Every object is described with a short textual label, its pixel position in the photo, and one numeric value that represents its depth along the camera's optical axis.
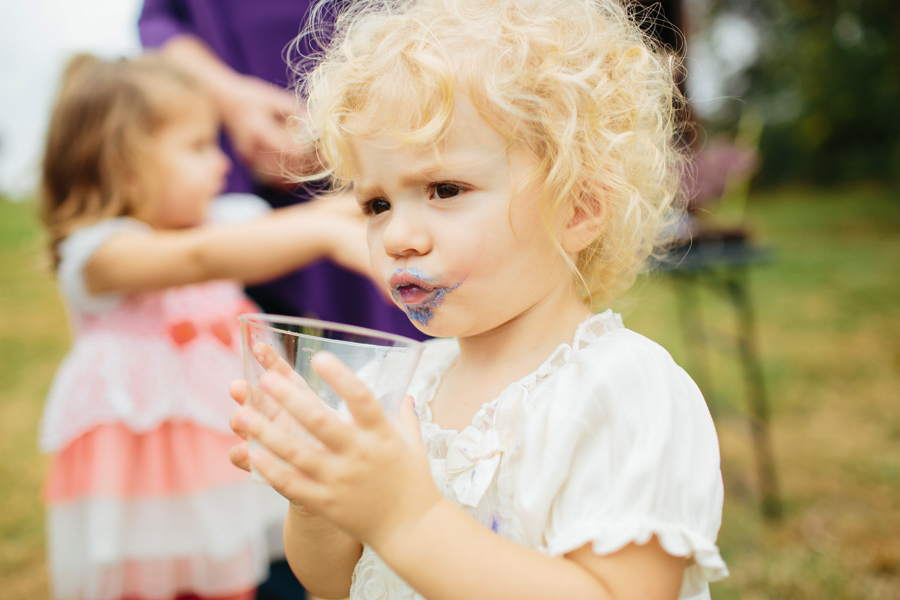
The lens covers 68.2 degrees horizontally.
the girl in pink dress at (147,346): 1.53
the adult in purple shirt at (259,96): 1.74
